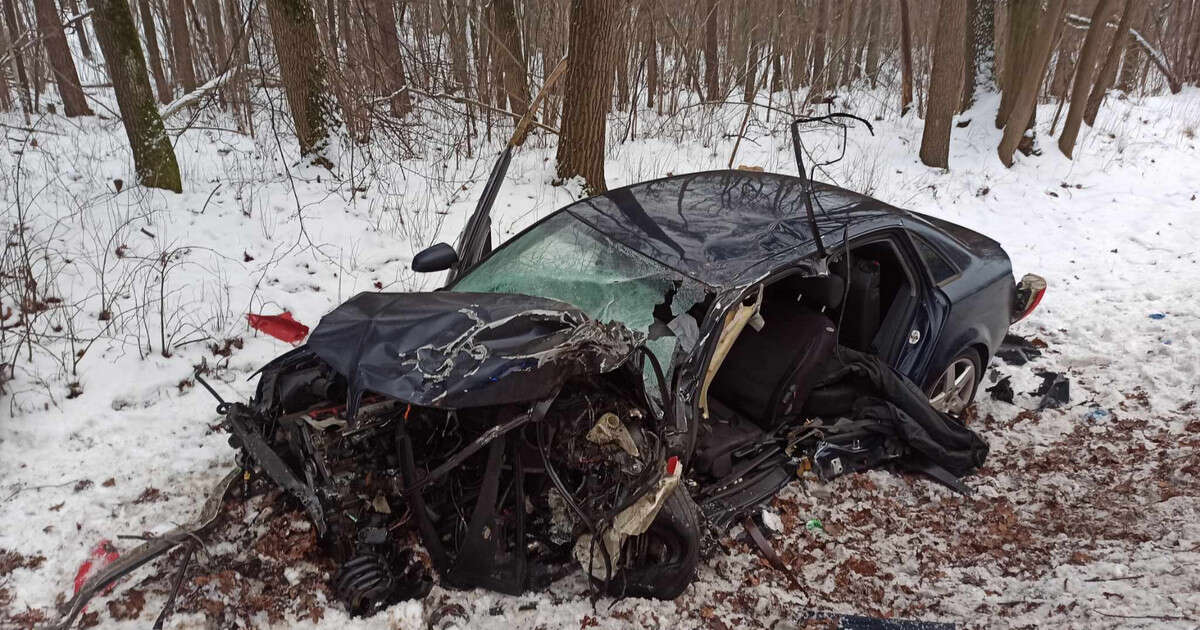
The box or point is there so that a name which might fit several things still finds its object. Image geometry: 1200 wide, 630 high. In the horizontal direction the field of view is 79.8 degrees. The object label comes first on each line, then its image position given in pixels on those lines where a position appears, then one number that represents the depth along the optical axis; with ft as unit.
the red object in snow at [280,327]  12.22
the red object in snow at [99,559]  9.61
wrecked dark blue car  8.94
